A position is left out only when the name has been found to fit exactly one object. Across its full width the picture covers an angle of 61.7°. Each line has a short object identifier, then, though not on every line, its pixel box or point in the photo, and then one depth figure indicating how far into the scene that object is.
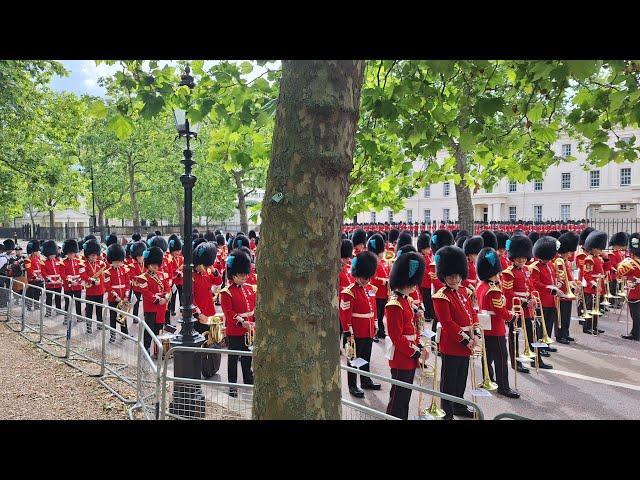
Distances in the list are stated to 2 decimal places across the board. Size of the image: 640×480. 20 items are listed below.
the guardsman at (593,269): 11.09
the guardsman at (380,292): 10.75
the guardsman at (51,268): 13.41
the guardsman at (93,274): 11.50
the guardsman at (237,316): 7.00
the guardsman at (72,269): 12.48
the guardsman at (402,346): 5.62
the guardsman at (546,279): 9.18
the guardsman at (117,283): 10.94
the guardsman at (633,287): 10.18
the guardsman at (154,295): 9.41
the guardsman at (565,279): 10.04
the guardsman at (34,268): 13.88
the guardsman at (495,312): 7.13
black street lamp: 5.04
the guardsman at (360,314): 7.23
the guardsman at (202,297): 8.69
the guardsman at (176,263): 12.86
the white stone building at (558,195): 46.78
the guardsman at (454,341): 6.13
